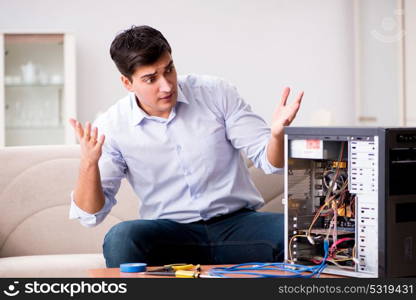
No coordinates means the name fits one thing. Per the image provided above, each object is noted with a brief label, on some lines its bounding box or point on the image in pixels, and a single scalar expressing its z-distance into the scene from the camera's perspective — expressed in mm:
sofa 5654
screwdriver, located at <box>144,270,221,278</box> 4291
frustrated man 4908
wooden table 4324
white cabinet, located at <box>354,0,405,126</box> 9462
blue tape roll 4412
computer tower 4206
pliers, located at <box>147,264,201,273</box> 4407
